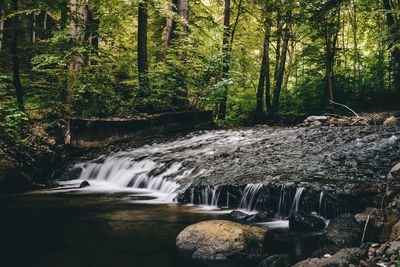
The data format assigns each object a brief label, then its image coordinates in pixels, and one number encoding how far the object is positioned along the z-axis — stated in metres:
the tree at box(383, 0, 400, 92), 16.81
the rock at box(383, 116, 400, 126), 12.01
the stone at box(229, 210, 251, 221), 6.12
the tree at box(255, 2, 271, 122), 19.16
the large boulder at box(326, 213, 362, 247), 4.46
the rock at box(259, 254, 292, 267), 4.01
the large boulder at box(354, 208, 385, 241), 4.58
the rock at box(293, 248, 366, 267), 3.54
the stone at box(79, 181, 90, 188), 9.78
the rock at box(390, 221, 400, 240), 3.98
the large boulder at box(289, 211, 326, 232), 5.43
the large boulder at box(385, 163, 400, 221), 4.50
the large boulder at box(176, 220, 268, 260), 4.43
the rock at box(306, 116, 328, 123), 15.56
